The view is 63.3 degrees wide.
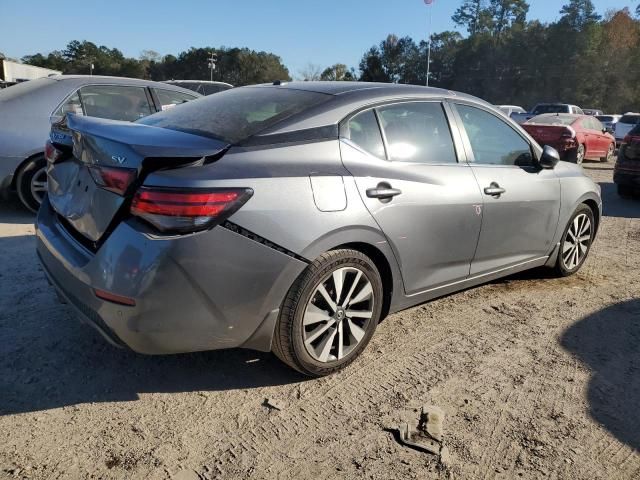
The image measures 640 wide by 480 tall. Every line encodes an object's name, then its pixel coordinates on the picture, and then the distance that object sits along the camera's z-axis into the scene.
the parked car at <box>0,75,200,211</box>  5.43
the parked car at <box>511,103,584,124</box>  23.00
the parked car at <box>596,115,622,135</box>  27.00
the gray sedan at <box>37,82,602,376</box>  2.28
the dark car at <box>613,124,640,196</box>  8.66
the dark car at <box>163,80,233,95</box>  15.46
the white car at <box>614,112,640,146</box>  21.77
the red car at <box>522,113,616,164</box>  13.23
